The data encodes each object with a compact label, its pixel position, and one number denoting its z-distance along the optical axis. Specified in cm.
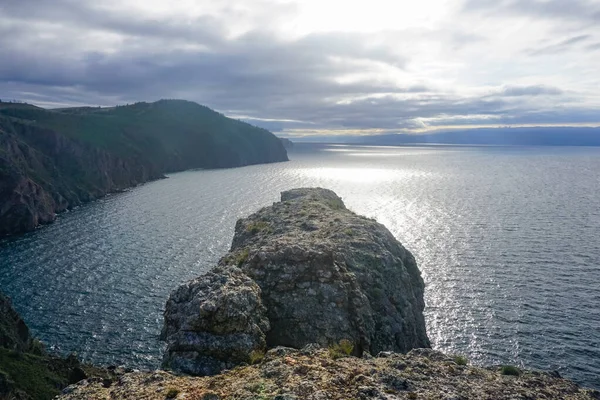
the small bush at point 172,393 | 1905
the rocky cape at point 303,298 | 2705
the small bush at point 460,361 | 2415
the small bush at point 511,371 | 2326
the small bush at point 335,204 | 6549
